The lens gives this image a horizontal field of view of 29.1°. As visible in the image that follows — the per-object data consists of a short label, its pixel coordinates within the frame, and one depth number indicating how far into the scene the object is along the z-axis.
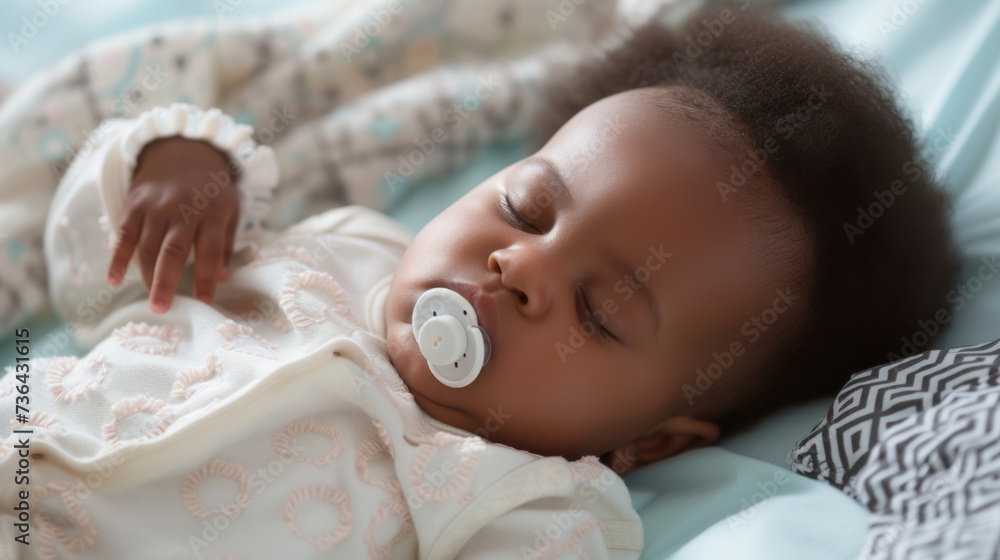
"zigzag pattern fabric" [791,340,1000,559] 0.64
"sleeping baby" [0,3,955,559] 0.68
